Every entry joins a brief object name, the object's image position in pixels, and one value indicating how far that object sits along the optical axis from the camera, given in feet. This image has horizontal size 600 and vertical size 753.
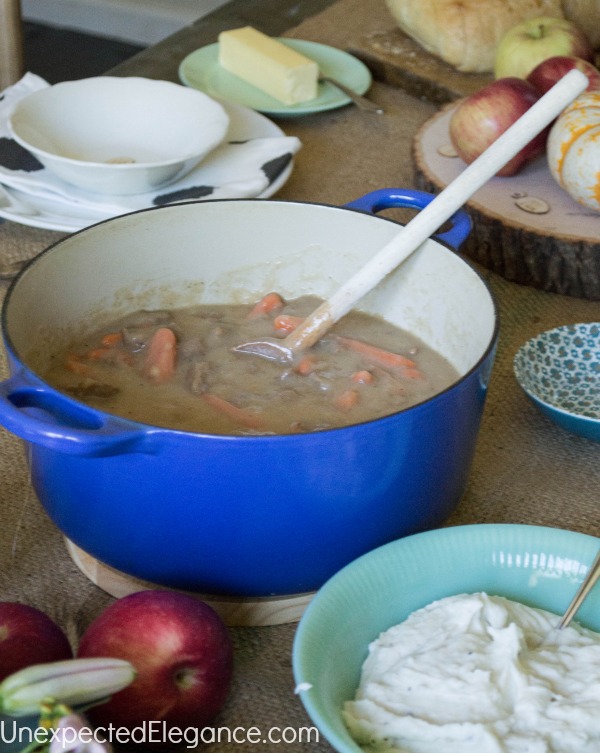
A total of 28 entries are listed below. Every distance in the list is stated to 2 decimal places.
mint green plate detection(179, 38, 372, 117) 5.10
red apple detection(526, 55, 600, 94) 4.77
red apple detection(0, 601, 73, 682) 3.02
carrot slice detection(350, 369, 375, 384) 3.93
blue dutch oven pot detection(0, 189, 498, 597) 3.22
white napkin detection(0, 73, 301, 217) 4.53
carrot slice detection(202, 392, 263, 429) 3.81
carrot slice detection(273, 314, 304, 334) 4.08
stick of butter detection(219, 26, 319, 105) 5.08
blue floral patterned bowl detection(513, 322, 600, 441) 4.10
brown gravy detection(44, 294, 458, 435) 3.83
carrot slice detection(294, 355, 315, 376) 3.94
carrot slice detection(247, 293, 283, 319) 4.13
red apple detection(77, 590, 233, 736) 3.07
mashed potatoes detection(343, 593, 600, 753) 2.91
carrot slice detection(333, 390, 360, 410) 3.86
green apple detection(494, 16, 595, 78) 4.97
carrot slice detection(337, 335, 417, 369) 4.00
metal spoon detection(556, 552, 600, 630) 3.34
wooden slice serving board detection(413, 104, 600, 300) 4.46
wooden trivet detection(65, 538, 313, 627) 3.65
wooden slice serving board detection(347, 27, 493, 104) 5.21
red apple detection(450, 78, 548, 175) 4.65
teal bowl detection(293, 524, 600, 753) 3.26
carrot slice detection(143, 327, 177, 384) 3.93
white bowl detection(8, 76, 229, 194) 4.62
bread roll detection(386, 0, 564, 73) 5.19
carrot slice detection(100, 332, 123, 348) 4.03
